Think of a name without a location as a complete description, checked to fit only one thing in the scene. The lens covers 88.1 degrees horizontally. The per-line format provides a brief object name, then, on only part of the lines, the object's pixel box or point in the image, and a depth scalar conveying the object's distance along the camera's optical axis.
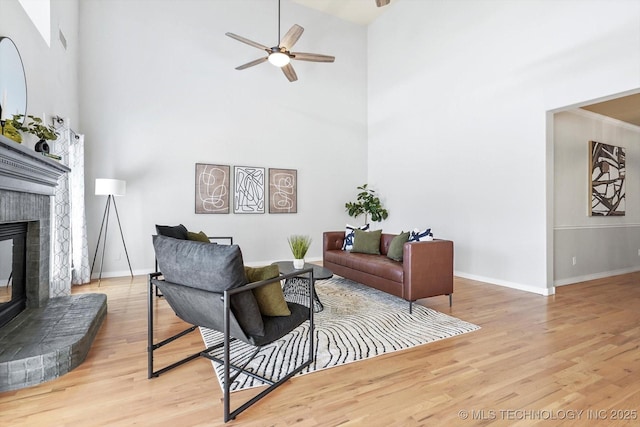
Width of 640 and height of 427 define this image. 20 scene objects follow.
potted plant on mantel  2.89
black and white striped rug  2.38
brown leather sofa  3.53
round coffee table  3.58
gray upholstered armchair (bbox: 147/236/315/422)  1.78
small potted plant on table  3.81
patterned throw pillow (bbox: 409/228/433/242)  3.93
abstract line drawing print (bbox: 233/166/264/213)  6.17
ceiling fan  4.29
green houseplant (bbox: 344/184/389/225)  7.01
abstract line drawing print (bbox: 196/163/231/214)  5.87
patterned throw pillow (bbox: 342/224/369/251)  4.99
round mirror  2.54
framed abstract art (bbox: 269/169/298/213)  6.48
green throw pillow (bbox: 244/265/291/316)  2.09
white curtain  3.98
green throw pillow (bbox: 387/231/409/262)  4.08
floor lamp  4.60
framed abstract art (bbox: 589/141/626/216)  5.18
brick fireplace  2.08
